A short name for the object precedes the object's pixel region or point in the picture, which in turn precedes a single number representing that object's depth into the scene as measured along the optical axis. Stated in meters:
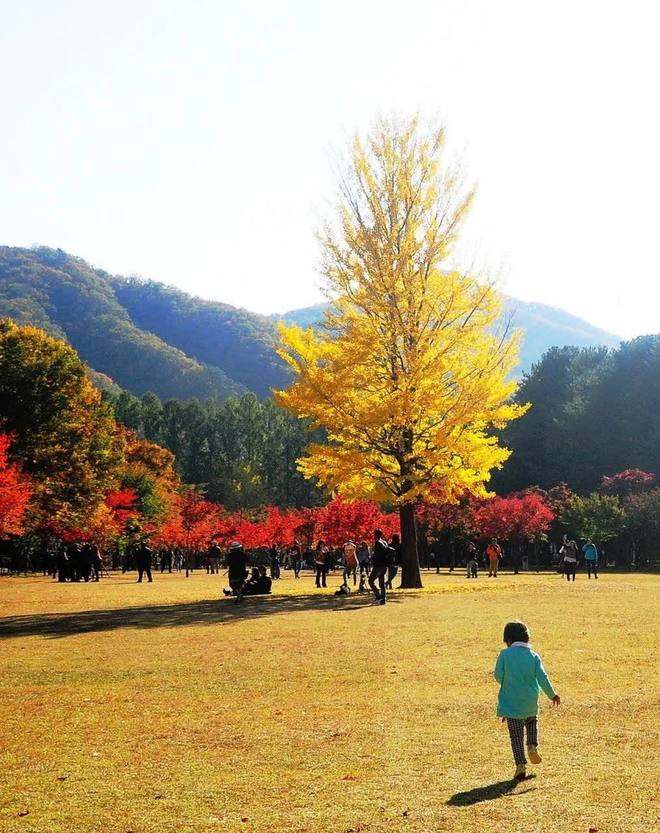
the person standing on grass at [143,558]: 43.60
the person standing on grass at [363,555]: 33.43
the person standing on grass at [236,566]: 25.46
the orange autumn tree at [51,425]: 49.50
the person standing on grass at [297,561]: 54.65
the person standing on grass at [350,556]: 32.78
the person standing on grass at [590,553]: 39.56
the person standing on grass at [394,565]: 30.39
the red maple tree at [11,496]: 42.00
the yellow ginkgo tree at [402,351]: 29.78
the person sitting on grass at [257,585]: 29.70
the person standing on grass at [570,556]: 38.00
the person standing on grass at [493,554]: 46.00
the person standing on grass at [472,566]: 48.55
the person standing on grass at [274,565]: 51.02
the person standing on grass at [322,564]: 36.66
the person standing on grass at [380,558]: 24.69
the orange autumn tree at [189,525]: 72.12
